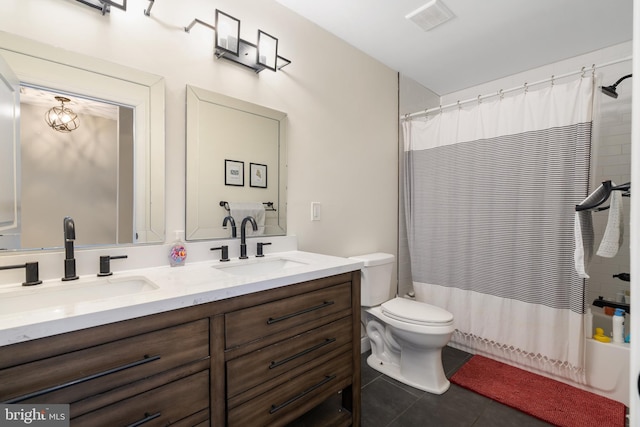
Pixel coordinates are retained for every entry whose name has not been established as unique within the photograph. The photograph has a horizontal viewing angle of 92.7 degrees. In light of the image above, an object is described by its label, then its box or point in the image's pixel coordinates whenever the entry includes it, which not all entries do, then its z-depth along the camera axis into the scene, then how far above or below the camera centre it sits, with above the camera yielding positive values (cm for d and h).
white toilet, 189 -79
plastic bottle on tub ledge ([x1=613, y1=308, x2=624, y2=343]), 191 -73
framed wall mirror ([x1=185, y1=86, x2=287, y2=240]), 157 +25
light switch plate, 212 +0
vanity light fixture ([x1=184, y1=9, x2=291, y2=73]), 158 +91
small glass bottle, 144 -21
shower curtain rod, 180 +88
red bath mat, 168 -114
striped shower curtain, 199 -7
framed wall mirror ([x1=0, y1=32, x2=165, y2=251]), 113 +23
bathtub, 183 -98
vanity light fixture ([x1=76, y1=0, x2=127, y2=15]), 125 +86
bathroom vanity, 77 -46
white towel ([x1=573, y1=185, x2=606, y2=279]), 150 -14
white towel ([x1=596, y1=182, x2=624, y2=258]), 133 -9
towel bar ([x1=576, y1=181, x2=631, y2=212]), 123 +8
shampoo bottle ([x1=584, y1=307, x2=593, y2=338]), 194 -72
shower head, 199 +79
